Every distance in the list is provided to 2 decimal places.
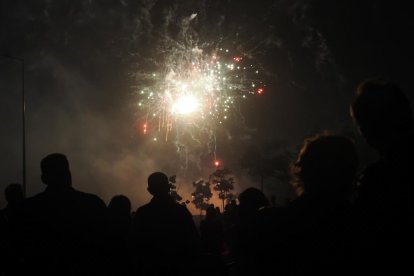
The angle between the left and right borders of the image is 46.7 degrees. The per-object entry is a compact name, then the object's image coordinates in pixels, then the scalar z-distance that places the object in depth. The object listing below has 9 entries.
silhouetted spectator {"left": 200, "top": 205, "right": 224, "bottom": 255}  7.90
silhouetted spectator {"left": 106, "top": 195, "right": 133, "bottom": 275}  4.83
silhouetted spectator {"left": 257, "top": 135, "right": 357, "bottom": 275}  2.57
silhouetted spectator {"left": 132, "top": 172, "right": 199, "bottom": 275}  5.61
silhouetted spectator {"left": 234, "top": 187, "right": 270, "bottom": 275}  2.88
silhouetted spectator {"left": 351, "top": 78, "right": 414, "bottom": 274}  2.15
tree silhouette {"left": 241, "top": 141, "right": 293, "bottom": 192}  74.25
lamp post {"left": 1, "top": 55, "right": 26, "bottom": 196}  26.00
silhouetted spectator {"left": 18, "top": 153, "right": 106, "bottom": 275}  4.35
